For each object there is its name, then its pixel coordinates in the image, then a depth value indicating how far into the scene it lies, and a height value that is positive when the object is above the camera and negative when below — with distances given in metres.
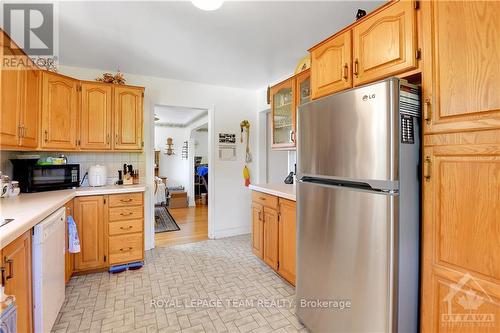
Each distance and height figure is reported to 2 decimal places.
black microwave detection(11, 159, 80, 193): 2.46 -0.08
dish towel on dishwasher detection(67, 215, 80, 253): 2.22 -0.63
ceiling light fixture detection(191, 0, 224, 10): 1.66 +1.10
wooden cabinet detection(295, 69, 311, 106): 2.55 +0.84
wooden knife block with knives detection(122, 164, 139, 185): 3.12 -0.10
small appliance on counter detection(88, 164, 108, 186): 2.90 -0.08
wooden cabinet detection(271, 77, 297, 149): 2.75 +0.65
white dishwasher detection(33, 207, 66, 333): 1.48 -0.66
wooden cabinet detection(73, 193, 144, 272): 2.57 -0.66
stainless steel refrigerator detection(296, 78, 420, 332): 1.20 -0.22
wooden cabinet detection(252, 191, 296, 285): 2.35 -0.69
